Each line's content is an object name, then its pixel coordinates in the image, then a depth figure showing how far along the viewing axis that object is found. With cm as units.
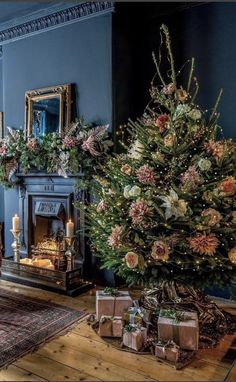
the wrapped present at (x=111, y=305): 283
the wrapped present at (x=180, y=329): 242
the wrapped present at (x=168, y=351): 232
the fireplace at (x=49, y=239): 379
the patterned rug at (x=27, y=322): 250
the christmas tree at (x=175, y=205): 261
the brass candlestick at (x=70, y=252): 385
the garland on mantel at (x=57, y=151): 371
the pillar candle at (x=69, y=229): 385
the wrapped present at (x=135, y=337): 245
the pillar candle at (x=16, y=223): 419
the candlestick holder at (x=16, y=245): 423
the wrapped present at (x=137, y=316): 264
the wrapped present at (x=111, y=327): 262
